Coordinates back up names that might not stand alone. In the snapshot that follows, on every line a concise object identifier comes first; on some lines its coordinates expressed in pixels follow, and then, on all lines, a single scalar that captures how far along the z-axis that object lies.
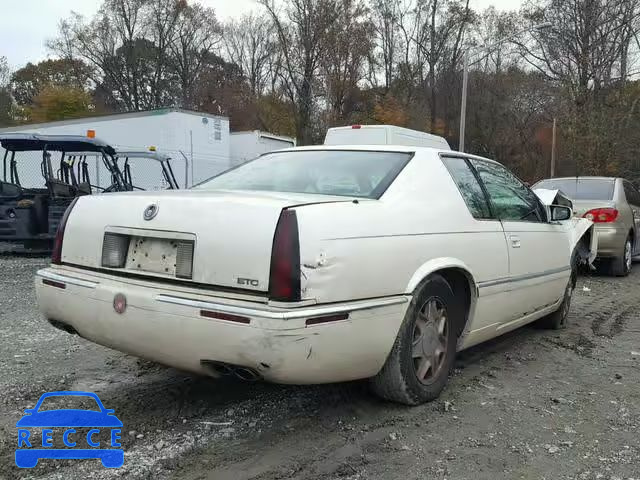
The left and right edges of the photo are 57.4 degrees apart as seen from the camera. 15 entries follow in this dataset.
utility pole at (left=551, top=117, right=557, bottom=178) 30.56
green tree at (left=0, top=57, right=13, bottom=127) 40.34
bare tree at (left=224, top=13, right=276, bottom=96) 40.88
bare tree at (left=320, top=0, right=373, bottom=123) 33.38
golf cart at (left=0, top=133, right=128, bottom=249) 9.95
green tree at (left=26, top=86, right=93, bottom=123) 38.75
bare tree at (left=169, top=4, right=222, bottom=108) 44.66
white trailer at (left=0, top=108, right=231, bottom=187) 18.34
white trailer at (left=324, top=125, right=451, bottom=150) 13.45
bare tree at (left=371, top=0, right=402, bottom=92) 37.56
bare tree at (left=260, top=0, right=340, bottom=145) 33.19
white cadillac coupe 2.57
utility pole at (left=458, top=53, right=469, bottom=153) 21.11
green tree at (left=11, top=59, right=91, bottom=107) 45.03
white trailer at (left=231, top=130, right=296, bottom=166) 21.58
